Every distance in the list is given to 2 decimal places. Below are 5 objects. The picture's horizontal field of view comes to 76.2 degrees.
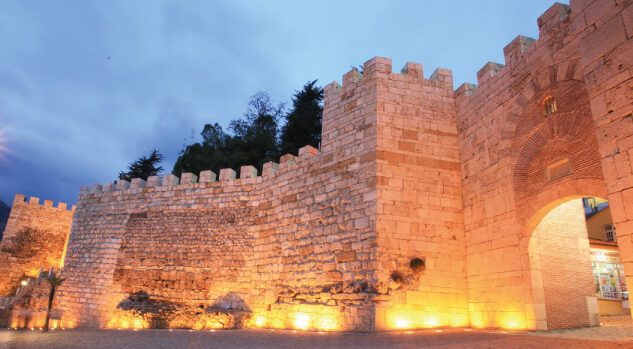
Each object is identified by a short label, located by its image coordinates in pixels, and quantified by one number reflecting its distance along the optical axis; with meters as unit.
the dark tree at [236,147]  16.61
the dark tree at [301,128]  16.80
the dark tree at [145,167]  22.19
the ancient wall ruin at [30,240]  16.20
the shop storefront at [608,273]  10.16
